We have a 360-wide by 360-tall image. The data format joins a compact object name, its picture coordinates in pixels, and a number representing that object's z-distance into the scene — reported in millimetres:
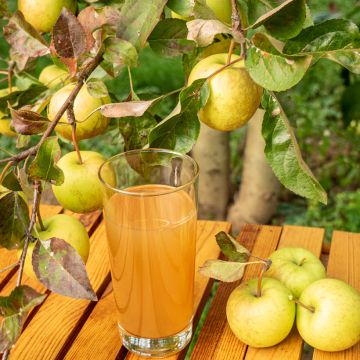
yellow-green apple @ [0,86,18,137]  974
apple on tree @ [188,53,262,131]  762
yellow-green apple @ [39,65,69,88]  928
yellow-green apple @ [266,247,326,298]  1049
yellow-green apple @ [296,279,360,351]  957
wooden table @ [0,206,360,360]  996
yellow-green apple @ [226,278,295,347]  963
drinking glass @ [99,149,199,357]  900
